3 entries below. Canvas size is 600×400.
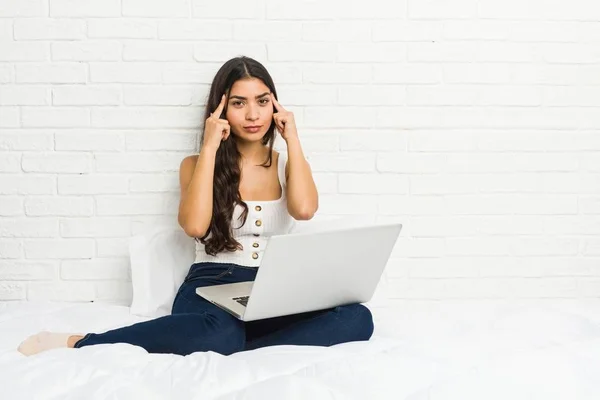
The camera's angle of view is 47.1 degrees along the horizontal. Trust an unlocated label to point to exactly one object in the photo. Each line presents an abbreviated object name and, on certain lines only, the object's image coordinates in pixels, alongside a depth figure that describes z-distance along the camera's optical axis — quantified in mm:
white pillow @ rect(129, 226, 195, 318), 2000
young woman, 1905
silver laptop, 1440
